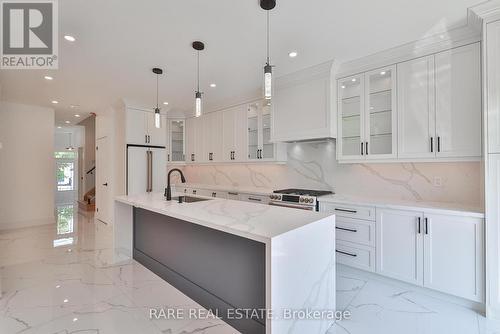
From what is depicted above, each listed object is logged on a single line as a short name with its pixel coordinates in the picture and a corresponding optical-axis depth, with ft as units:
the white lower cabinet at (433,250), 7.11
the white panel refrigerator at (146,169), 15.85
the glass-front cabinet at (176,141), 19.04
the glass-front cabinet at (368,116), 9.46
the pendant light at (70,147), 28.76
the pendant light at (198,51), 8.45
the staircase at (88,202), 23.36
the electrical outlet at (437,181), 9.27
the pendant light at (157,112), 10.19
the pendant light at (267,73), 6.35
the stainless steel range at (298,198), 10.55
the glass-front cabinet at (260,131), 13.89
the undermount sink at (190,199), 9.68
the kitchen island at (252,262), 4.87
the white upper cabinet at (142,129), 15.76
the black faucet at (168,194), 9.27
